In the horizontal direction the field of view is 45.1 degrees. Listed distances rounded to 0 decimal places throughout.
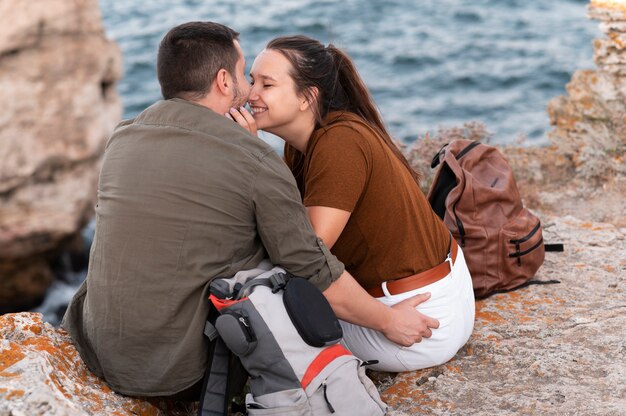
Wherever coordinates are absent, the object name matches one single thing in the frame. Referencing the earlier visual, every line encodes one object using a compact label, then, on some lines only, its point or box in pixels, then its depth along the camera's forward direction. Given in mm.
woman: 3217
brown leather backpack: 4008
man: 2668
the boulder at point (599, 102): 6594
